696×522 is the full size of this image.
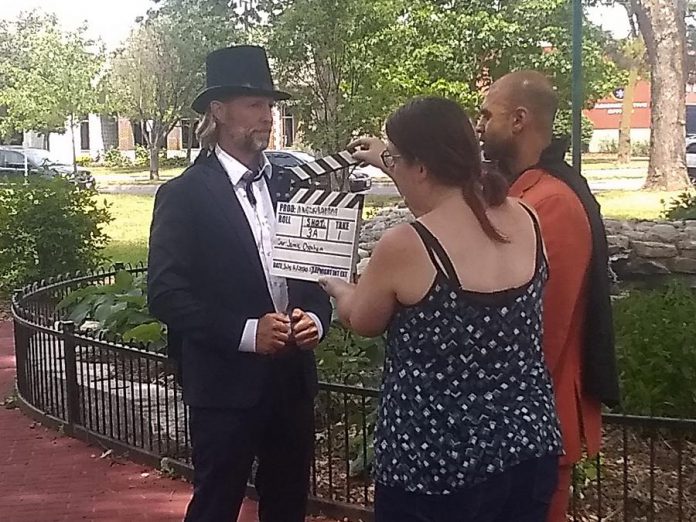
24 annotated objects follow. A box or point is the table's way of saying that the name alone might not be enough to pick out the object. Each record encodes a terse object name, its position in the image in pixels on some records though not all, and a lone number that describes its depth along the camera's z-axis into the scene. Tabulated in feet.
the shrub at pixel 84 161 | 173.12
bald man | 9.71
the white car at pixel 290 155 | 88.47
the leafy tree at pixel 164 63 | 121.21
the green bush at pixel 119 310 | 24.21
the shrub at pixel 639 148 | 176.14
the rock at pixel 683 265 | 31.91
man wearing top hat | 11.04
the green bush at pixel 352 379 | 17.88
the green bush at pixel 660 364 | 17.85
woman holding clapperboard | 8.30
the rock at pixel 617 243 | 31.73
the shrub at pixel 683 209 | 40.29
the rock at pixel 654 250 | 32.07
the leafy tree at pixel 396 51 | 69.36
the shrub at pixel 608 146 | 183.11
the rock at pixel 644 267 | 32.04
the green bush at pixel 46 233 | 39.47
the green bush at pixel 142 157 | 167.06
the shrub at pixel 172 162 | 159.22
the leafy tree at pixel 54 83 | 148.77
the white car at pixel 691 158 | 99.25
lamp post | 22.03
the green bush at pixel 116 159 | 172.92
